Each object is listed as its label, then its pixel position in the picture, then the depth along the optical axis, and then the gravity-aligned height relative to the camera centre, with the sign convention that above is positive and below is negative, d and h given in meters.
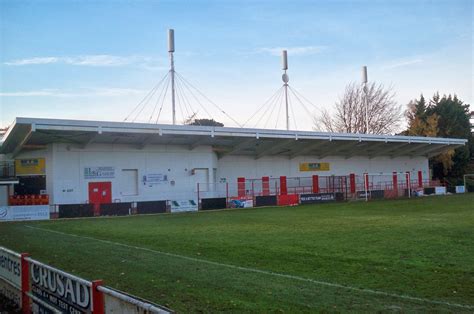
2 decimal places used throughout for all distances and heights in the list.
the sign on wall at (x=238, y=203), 40.03 -1.69
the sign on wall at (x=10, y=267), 7.91 -1.30
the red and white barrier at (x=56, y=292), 4.77 -1.24
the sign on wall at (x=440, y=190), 54.61 -1.72
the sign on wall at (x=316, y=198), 43.09 -1.63
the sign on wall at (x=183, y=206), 36.69 -1.62
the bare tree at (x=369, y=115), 74.81 +9.65
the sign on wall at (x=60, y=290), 5.57 -1.27
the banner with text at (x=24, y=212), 30.03 -1.40
